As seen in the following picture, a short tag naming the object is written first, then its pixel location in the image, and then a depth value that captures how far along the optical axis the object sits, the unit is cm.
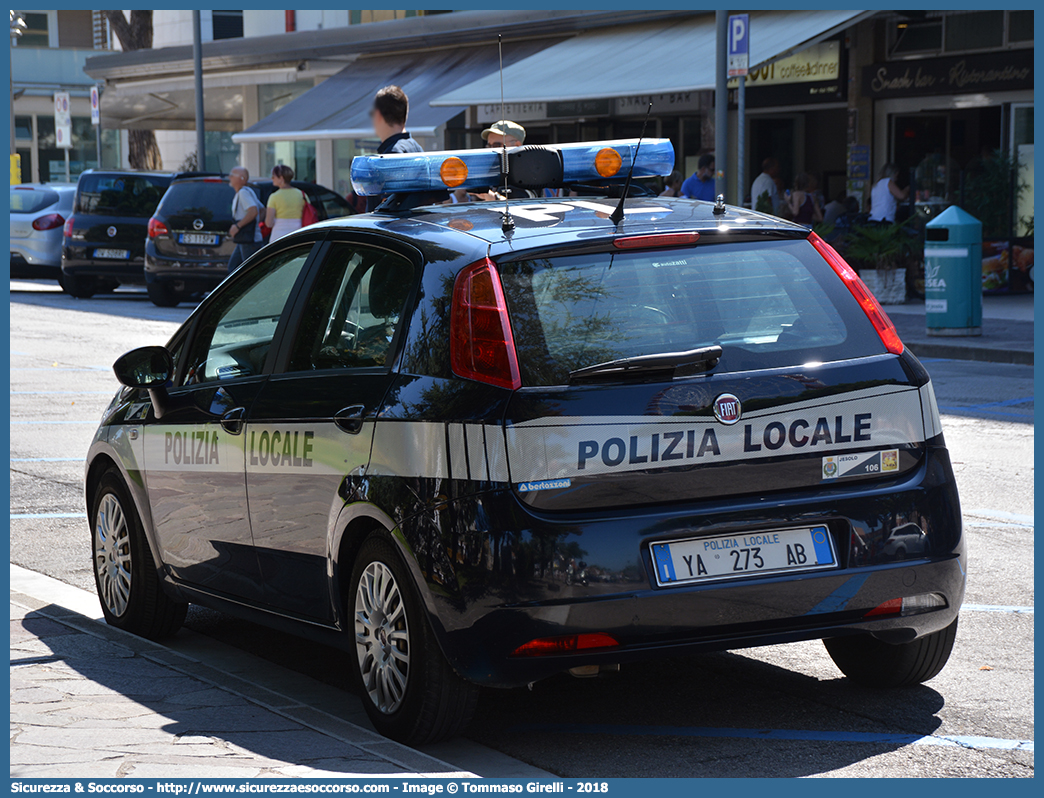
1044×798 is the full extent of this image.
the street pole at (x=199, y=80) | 3262
